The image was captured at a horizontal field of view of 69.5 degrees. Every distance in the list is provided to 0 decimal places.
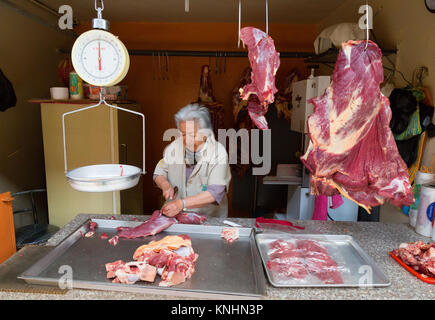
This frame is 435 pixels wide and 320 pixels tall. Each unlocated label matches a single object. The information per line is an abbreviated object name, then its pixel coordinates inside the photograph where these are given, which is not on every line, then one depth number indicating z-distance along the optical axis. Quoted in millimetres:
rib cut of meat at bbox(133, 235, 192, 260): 1599
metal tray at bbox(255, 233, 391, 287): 1368
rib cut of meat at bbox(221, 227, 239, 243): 1819
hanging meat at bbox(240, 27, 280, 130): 1698
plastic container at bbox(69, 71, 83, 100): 3404
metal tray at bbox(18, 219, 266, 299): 1312
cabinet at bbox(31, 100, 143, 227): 3373
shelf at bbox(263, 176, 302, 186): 3388
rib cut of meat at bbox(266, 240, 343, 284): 1436
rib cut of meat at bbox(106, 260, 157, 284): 1368
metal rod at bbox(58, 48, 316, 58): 3760
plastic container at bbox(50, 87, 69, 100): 3408
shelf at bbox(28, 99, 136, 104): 3315
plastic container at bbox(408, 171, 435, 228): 2027
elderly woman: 2402
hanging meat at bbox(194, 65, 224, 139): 4602
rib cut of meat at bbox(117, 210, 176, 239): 1826
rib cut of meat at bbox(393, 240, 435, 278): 1460
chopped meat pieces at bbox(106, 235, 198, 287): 1375
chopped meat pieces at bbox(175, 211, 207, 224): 2012
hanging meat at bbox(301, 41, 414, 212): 1583
